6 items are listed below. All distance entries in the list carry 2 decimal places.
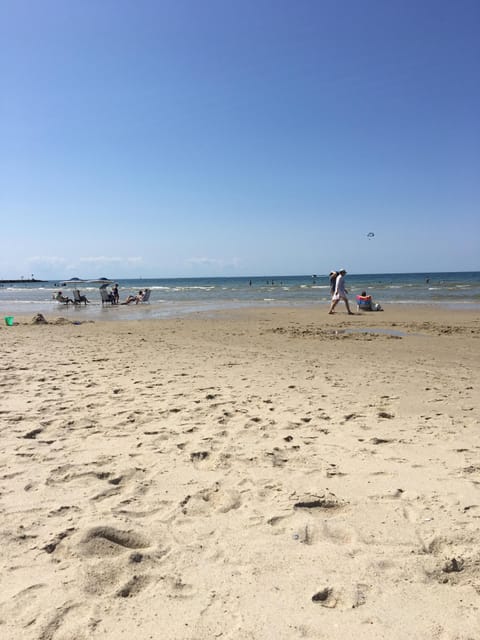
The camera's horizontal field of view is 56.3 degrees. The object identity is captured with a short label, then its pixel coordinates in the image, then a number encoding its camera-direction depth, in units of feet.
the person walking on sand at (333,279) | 59.52
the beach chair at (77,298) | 94.84
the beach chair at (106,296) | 90.43
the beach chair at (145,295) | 94.83
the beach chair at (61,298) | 94.80
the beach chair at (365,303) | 61.46
